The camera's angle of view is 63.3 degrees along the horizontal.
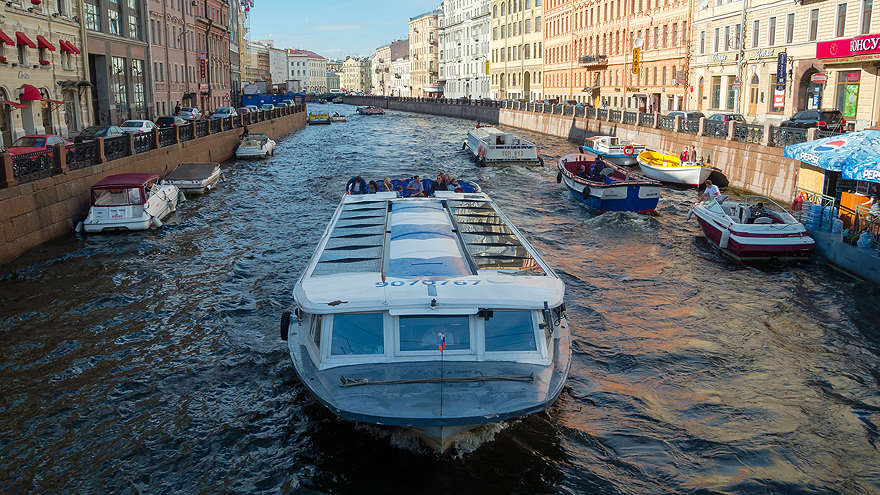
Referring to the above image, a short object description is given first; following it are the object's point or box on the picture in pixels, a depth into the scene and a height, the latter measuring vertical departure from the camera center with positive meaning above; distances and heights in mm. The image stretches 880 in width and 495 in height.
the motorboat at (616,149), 36344 -2138
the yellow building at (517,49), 89938 +7647
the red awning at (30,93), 31500 +634
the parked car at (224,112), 55734 -355
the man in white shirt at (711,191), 21438 -2499
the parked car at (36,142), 24595 -1172
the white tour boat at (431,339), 7875 -2818
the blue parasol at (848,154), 16266 -1136
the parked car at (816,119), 32062 -555
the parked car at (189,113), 51406 -401
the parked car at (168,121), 41775 -784
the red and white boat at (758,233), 17562 -3121
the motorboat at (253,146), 42000 -2269
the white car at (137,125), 34625 -853
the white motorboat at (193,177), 27641 -2693
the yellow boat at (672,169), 28609 -2510
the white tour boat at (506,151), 38219 -2306
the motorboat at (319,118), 83125 -1233
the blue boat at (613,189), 24000 -2771
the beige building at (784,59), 34938 +2670
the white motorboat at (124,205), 20422 -2803
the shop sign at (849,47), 33125 +2856
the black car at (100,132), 30050 -1024
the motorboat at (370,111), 103000 -522
